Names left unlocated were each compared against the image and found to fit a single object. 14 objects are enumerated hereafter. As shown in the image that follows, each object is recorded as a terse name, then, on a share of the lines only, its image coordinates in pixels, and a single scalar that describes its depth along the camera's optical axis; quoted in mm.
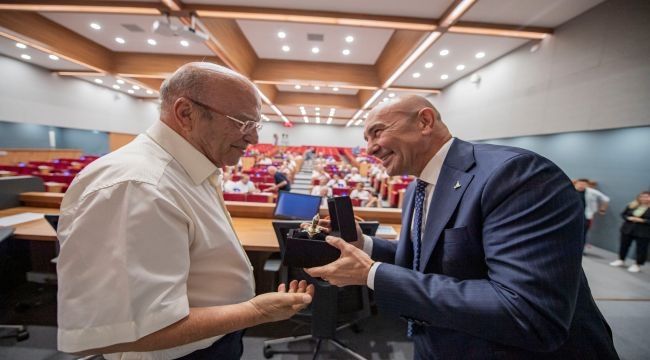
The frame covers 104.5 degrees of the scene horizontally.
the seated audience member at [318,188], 6728
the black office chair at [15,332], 2382
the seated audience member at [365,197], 5977
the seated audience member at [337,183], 7865
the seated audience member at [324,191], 5639
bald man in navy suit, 731
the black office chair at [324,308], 2059
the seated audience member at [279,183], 6672
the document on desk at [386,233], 2639
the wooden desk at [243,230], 2334
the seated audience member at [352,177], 9276
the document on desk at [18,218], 2583
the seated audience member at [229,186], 6207
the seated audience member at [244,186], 6266
